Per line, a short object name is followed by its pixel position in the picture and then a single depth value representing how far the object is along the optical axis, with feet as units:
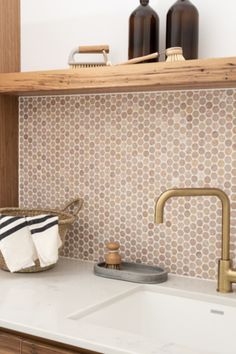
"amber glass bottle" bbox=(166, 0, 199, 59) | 5.83
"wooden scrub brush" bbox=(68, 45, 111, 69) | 6.30
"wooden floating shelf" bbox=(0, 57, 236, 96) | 5.26
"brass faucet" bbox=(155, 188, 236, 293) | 5.60
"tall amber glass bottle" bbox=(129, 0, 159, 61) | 6.05
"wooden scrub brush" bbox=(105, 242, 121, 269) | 6.42
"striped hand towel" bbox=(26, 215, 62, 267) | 6.19
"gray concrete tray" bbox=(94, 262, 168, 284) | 6.07
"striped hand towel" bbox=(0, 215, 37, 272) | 6.11
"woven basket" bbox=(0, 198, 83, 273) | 6.41
